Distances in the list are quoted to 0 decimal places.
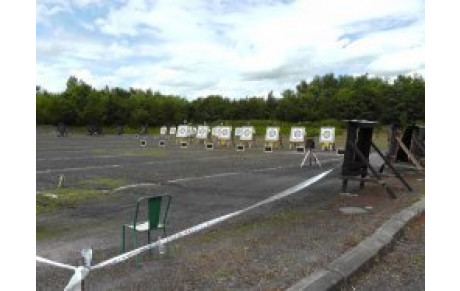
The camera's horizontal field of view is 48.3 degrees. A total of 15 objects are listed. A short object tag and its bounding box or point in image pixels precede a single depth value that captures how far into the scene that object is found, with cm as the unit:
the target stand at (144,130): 5859
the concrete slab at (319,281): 437
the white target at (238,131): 3172
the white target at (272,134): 2908
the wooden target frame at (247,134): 3039
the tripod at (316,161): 1757
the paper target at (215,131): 3259
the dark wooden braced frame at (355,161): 1038
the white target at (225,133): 3161
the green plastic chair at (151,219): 546
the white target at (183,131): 3396
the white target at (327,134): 2741
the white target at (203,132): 3312
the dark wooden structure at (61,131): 4603
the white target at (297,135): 2861
